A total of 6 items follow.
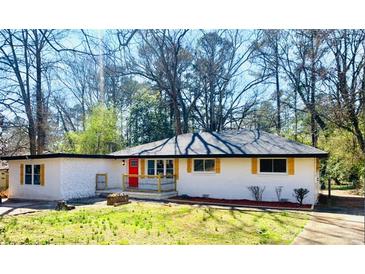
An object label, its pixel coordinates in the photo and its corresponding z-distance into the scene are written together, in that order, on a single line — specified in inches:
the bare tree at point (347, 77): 481.7
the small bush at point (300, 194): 412.8
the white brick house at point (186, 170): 432.5
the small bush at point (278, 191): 434.2
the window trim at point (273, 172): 434.0
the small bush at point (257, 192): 443.8
